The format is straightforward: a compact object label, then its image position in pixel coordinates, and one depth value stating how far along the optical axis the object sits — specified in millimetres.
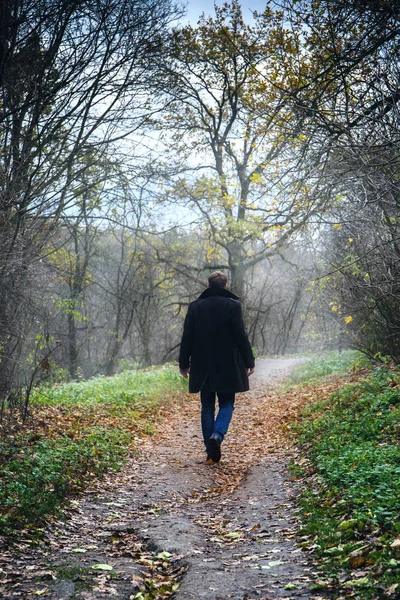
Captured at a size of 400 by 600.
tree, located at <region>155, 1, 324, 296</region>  17688
